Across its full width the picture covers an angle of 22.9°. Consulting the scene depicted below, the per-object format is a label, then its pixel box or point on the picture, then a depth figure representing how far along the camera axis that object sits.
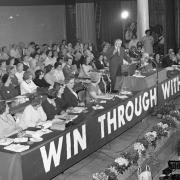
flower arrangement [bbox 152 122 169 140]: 6.95
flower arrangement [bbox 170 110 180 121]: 7.95
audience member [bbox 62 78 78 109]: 8.01
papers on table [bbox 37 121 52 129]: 6.29
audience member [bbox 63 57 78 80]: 10.70
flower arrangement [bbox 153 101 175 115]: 8.73
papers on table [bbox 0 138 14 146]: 5.65
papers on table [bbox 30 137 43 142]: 5.73
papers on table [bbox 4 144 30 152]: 5.42
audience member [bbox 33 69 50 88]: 9.74
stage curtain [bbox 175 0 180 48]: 16.36
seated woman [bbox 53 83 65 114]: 7.70
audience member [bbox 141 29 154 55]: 14.47
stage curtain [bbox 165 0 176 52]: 16.31
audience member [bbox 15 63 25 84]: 10.06
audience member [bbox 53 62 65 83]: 10.53
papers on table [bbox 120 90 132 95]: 8.41
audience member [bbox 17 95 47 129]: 6.75
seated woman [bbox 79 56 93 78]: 11.30
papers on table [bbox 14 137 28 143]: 5.73
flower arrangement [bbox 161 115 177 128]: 7.46
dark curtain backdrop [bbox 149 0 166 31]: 16.88
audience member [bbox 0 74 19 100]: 8.76
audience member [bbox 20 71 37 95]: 8.96
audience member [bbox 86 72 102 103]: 8.36
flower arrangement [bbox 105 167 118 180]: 5.43
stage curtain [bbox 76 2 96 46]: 17.78
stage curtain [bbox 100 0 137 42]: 18.16
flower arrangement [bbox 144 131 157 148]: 6.58
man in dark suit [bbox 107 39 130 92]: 10.34
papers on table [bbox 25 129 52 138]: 5.88
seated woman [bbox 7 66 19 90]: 10.04
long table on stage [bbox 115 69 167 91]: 8.95
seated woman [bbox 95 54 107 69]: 12.39
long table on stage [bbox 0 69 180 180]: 5.36
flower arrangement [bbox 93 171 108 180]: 5.33
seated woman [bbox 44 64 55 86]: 10.19
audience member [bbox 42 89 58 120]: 7.32
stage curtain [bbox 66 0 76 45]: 17.98
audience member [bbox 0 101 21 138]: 6.46
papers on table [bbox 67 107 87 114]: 7.17
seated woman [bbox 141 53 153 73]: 10.26
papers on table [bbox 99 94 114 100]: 8.07
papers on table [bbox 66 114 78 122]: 6.53
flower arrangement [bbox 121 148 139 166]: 5.94
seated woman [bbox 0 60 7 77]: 10.20
